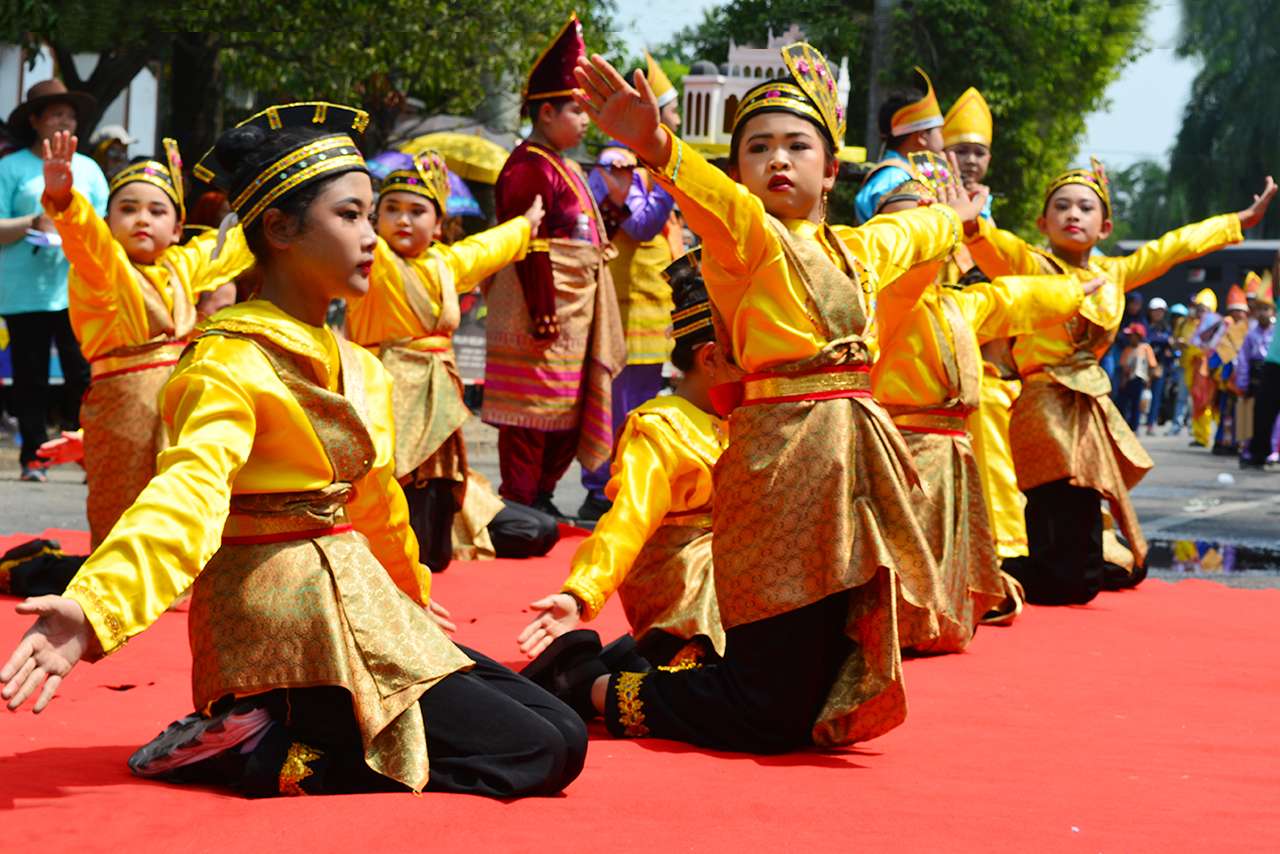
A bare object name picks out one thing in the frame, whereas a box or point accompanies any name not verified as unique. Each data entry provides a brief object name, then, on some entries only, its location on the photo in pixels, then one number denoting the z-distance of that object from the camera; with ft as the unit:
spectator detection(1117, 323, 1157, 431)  77.15
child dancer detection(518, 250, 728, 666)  14.02
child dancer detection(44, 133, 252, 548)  18.37
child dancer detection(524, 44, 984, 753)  12.22
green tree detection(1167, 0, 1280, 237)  131.34
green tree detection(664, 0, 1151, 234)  72.59
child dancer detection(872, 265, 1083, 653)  17.46
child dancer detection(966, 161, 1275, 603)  21.43
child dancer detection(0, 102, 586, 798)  10.33
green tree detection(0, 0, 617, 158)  31.27
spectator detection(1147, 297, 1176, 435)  85.81
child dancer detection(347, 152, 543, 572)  21.91
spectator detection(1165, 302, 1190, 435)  81.76
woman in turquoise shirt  29.45
